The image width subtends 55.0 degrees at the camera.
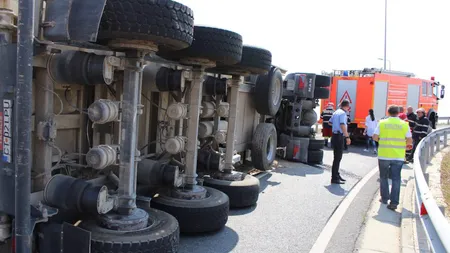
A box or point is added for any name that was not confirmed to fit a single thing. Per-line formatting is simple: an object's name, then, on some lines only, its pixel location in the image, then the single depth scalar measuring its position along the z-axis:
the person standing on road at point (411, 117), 13.05
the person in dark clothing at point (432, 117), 20.64
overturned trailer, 2.49
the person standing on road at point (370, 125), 14.06
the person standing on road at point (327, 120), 13.83
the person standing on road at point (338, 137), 8.37
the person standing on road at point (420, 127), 12.75
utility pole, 26.86
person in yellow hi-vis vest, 6.92
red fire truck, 16.59
